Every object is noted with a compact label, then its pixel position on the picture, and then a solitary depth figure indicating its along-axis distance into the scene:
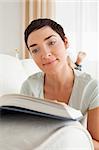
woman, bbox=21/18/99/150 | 1.26
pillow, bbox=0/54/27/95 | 1.63
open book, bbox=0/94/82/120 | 0.76
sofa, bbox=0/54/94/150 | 0.73
